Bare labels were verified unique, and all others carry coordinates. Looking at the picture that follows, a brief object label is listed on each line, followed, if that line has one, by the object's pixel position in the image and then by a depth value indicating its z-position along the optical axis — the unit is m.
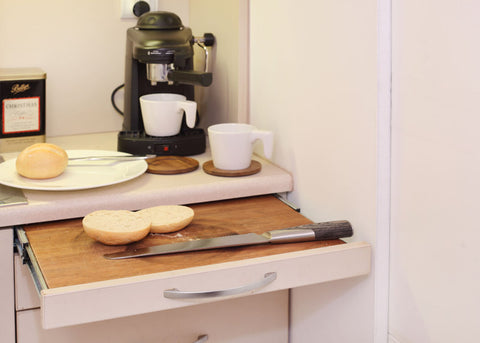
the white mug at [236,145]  1.26
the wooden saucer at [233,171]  1.27
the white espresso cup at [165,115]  1.39
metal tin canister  1.43
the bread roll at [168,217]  1.06
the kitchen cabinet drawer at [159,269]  0.85
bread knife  0.98
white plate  1.17
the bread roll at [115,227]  1.00
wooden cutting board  0.93
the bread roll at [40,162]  1.19
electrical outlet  1.71
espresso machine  1.41
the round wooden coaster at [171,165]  1.30
